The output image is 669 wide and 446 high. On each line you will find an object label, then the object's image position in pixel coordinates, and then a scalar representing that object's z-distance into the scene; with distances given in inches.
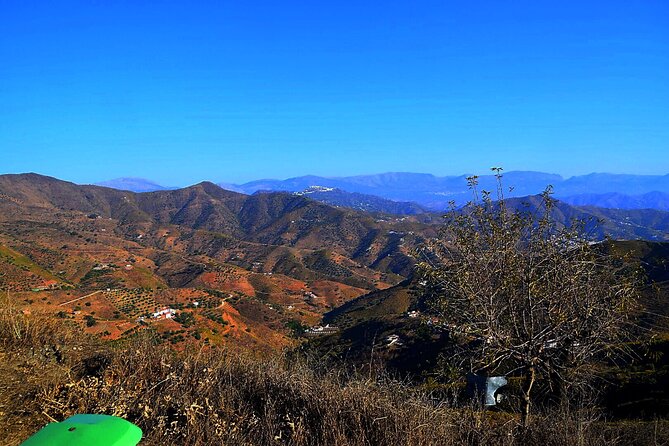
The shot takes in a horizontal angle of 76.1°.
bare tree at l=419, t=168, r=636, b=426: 296.7
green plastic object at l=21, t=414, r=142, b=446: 95.3
